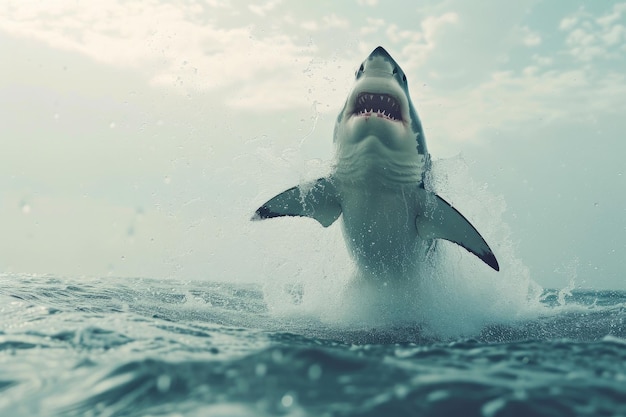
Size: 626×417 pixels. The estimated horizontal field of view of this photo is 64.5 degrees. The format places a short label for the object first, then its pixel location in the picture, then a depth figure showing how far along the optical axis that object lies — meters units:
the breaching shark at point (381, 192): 9.07
